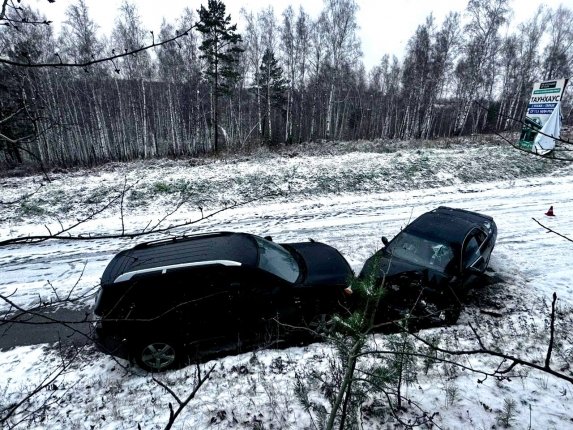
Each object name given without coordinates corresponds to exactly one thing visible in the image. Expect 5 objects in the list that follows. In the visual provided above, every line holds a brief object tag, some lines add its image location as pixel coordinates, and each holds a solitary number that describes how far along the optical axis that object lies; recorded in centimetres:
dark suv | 454
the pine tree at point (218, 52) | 1970
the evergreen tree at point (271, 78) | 2477
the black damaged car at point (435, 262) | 528
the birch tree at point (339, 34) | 2405
